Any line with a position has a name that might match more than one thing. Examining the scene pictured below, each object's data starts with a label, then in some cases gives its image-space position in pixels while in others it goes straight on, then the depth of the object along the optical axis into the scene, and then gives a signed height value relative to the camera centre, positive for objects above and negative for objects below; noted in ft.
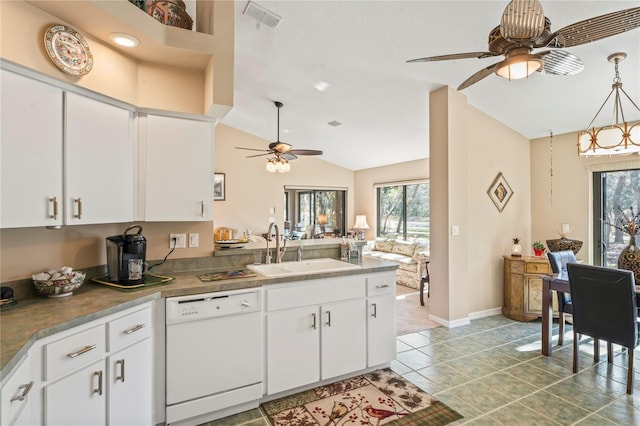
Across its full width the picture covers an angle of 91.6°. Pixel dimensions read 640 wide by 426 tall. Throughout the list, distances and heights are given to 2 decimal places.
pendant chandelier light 8.37 +2.19
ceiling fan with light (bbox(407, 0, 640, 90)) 5.08 +3.26
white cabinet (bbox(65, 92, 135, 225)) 5.80 +1.10
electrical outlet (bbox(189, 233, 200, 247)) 8.27 -0.60
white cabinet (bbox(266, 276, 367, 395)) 7.45 -2.90
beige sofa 18.96 -2.72
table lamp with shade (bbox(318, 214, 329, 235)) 29.84 -0.43
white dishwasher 6.42 -2.99
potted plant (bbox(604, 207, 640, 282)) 8.97 -1.17
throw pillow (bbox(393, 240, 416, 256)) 21.31 -2.22
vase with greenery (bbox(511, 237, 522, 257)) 14.03 -1.45
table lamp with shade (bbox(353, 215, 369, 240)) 27.43 -0.67
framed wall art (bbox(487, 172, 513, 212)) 14.34 +1.15
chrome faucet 8.77 -0.99
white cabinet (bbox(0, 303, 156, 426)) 4.07 -2.44
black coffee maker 6.67 -0.93
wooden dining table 10.02 -3.00
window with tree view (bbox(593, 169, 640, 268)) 12.55 +0.40
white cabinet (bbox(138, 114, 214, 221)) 7.14 +1.16
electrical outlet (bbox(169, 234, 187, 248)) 8.06 -0.62
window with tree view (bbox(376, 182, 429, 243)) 22.65 +0.39
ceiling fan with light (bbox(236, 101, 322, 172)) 16.45 +3.54
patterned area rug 6.95 -4.54
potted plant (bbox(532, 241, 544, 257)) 13.59 -1.44
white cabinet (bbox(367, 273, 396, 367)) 8.66 -2.89
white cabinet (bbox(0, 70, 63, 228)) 4.89 +1.08
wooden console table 13.16 -3.04
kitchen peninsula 4.27 -1.87
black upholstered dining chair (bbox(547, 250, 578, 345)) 10.39 -1.88
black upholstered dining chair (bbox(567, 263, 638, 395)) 7.84 -2.40
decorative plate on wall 5.97 +3.34
